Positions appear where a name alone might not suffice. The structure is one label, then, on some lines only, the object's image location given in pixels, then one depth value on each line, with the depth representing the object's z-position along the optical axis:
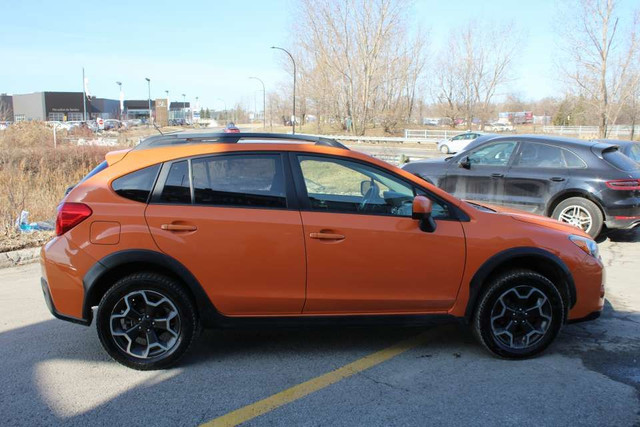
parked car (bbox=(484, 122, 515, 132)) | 65.44
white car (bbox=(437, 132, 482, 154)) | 35.44
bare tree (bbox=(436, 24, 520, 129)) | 62.06
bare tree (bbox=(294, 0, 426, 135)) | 48.88
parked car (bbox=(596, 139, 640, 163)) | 10.70
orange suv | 3.72
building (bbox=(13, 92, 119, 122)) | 91.06
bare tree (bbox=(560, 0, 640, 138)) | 31.12
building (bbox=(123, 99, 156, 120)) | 101.75
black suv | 7.61
